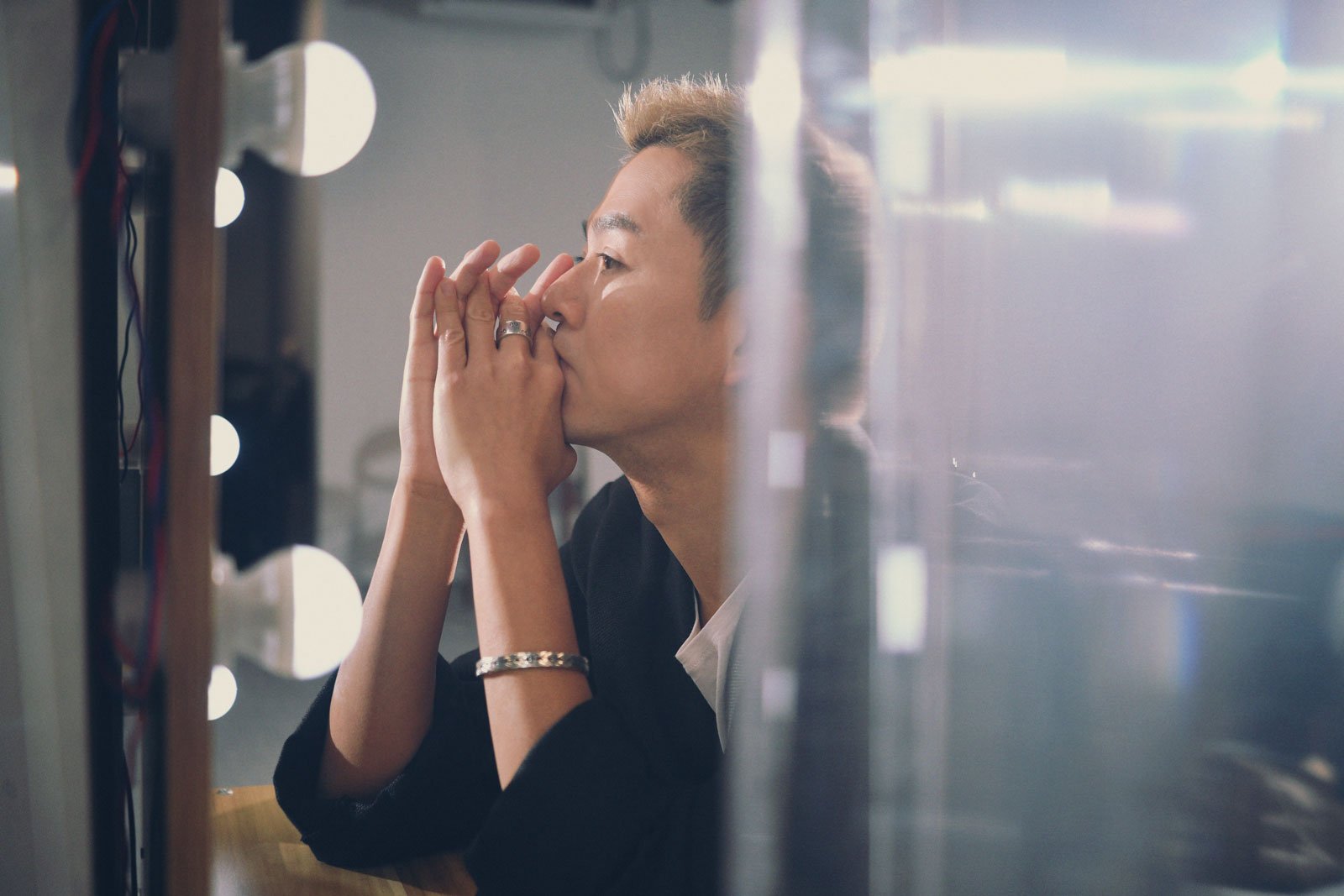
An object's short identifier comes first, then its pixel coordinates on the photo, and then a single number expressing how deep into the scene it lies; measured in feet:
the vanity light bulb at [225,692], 2.88
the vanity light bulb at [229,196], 2.79
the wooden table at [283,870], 2.53
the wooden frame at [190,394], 1.86
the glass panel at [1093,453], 1.61
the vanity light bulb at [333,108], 2.88
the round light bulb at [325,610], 2.93
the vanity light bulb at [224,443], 2.83
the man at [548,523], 2.63
